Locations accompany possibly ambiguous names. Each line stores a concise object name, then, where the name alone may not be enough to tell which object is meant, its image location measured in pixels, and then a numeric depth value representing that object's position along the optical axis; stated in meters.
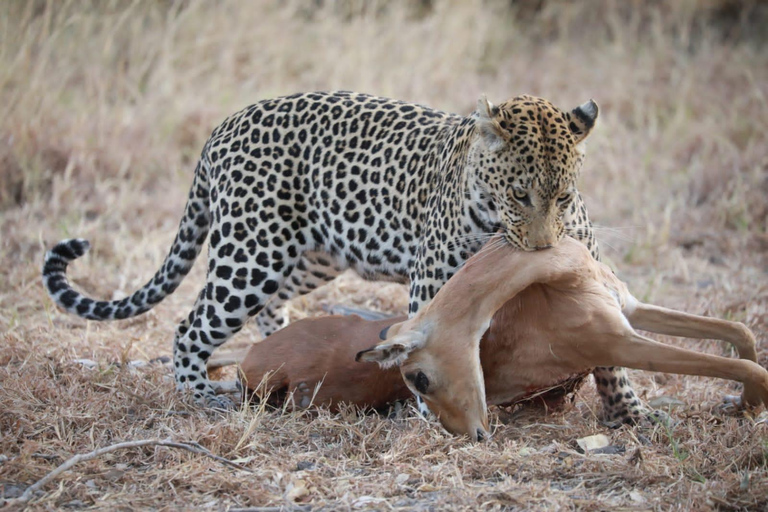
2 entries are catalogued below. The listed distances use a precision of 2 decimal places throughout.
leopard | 8.70
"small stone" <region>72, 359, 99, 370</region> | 9.93
